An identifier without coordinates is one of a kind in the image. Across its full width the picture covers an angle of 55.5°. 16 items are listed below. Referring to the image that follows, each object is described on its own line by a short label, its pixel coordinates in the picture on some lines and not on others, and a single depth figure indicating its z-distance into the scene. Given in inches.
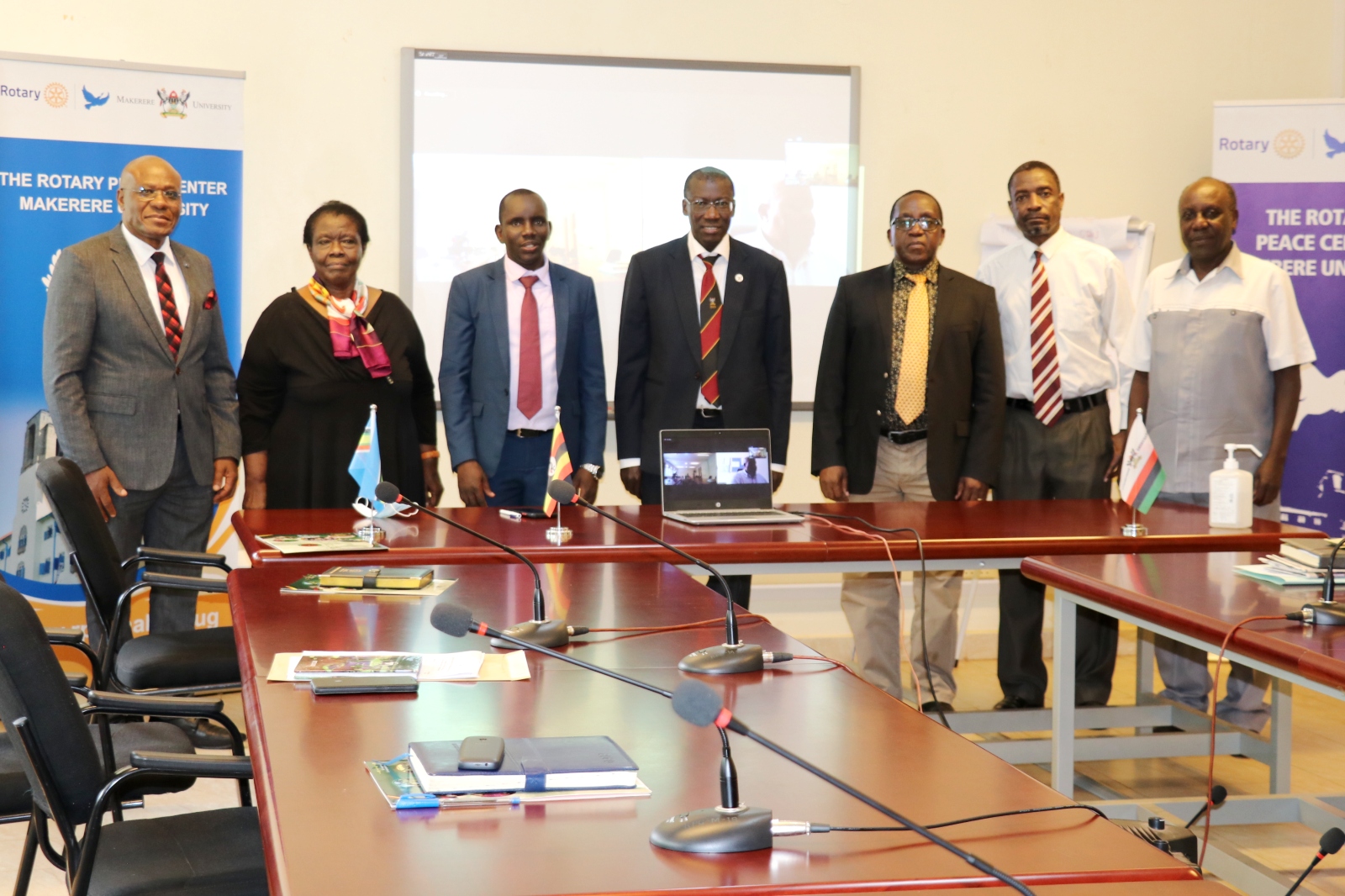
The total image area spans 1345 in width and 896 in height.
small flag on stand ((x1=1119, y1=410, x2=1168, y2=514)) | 144.1
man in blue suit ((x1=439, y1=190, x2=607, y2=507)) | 169.9
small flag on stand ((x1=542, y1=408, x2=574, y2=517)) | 135.0
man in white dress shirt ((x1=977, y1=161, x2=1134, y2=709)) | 174.1
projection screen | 211.0
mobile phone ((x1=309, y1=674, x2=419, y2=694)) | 73.7
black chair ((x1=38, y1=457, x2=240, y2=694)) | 118.0
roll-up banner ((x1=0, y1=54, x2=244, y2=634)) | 185.3
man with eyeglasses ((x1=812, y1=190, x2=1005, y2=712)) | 170.7
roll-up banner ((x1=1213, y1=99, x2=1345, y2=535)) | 217.3
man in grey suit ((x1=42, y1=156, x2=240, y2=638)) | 155.4
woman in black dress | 161.6
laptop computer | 146.6
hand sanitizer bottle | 145.1
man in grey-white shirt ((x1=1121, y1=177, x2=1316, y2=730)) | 169.3
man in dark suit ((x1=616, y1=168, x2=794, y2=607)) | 169.5
